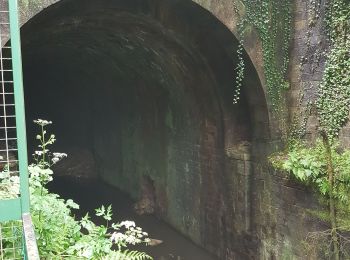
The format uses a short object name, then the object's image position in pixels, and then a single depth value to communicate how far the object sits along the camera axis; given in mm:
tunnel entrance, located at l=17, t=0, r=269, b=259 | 6793
